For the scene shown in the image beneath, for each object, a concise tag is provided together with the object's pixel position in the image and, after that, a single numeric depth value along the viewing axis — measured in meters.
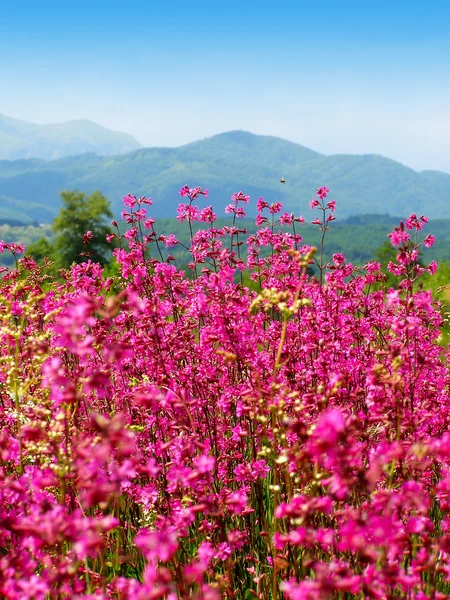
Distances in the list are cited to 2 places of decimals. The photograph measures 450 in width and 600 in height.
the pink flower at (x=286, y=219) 9.17
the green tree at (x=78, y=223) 103.38
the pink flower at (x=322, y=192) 8.96
